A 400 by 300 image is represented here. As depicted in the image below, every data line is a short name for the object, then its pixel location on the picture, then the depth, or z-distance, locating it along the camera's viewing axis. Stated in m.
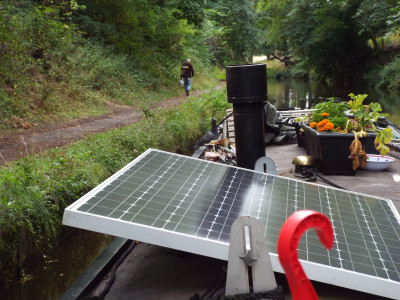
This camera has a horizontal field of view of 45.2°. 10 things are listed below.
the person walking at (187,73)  24.08
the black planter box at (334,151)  6.53
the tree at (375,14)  31.86
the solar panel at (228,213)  2.69
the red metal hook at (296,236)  1.22
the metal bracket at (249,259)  2.28
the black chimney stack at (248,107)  5.18
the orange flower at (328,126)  6.70
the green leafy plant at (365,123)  6.55
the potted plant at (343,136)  6.51
